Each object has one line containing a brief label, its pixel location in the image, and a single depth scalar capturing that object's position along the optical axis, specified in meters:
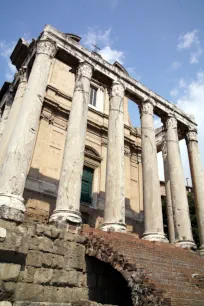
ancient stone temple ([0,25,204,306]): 7.34
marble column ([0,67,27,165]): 11.93
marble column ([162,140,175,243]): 15.68
